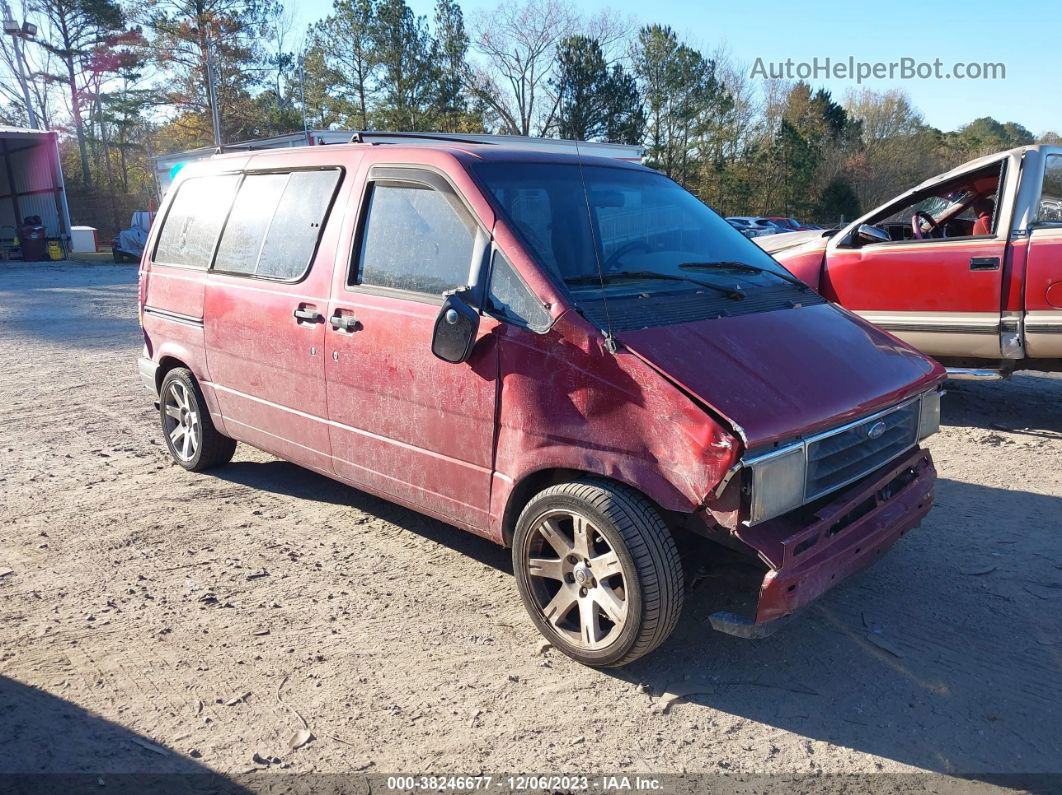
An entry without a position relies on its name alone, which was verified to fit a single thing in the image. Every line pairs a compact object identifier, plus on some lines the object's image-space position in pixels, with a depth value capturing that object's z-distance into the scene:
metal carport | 28.91
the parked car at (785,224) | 30.26
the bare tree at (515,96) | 38.41
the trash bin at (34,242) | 28.19
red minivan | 2.92
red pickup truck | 5.82
